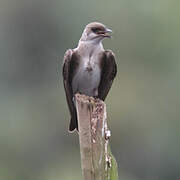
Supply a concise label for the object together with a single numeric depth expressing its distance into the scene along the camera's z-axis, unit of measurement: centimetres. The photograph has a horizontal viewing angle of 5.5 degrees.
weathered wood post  1074
